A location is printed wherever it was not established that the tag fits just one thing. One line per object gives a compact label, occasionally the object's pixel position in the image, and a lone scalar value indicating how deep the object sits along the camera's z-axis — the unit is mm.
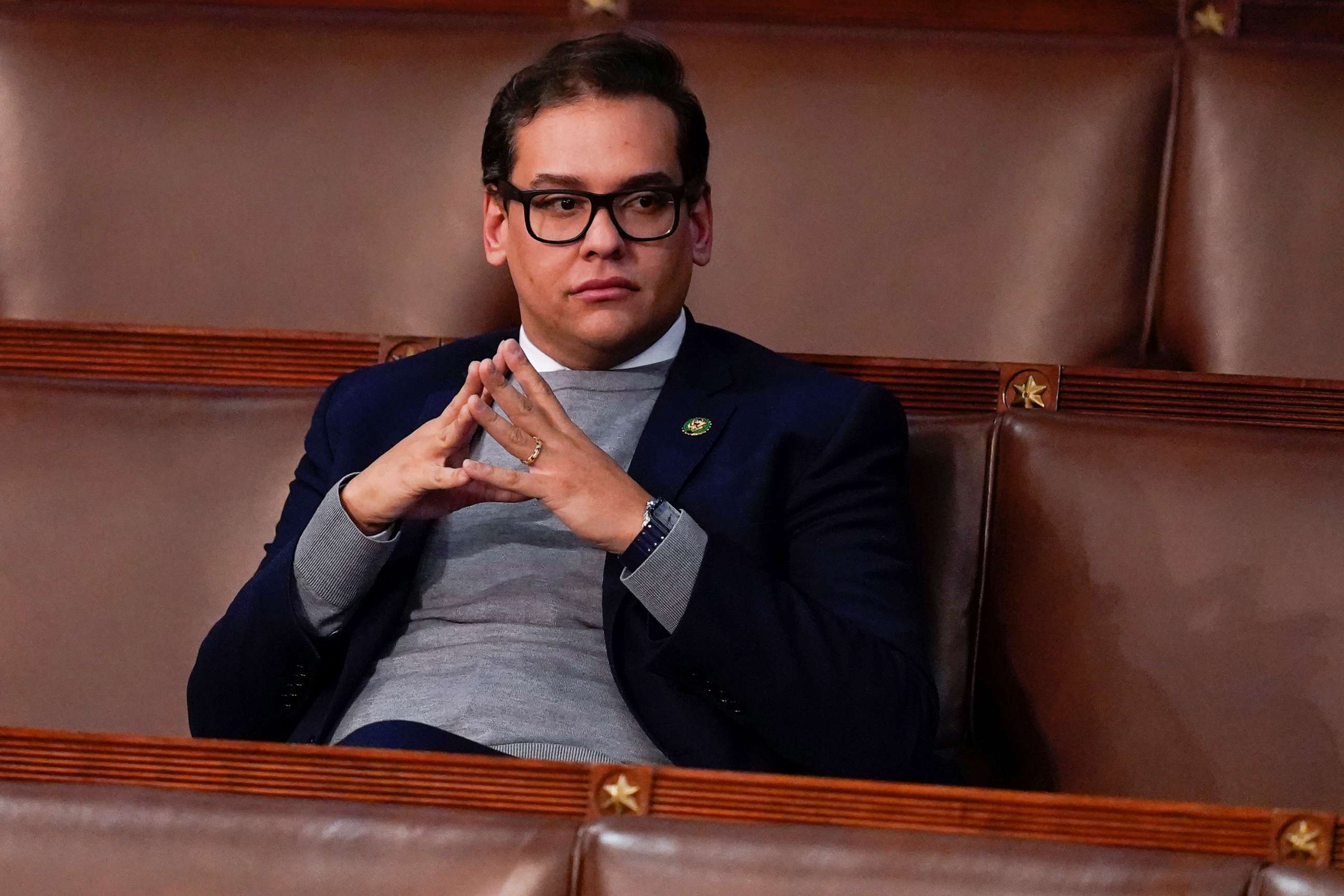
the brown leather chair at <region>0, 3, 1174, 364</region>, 10295
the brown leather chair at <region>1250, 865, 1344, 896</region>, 9328
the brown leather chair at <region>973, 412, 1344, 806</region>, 9859
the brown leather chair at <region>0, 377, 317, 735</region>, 10001
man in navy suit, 9757
